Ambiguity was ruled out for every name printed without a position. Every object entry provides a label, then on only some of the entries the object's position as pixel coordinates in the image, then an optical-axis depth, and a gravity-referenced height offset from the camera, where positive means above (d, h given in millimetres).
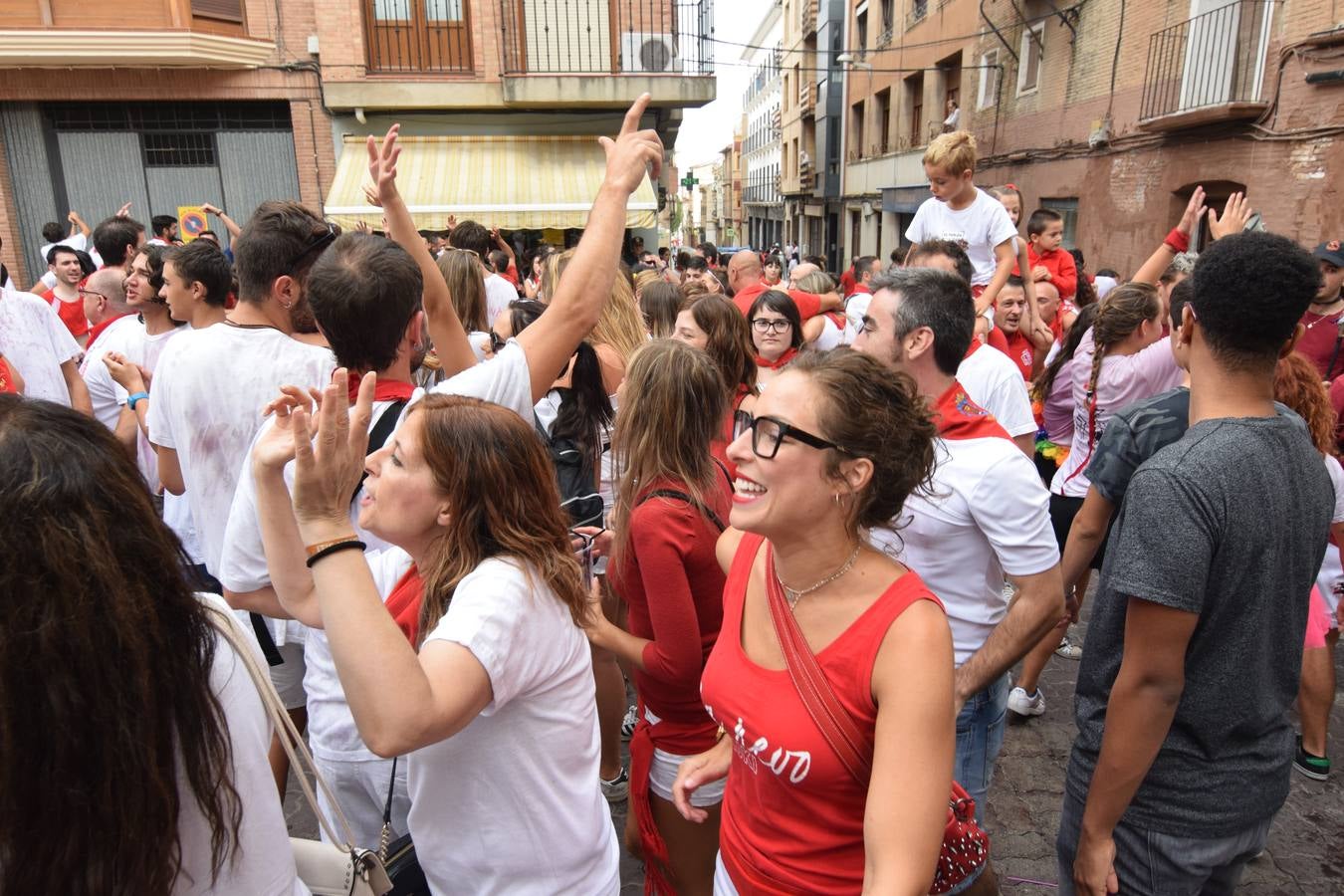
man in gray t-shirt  1726 -786
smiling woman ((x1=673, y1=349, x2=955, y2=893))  1471 -767
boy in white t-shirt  5086 +108
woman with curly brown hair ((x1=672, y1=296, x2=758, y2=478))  3684 -419
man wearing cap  4945 -553
